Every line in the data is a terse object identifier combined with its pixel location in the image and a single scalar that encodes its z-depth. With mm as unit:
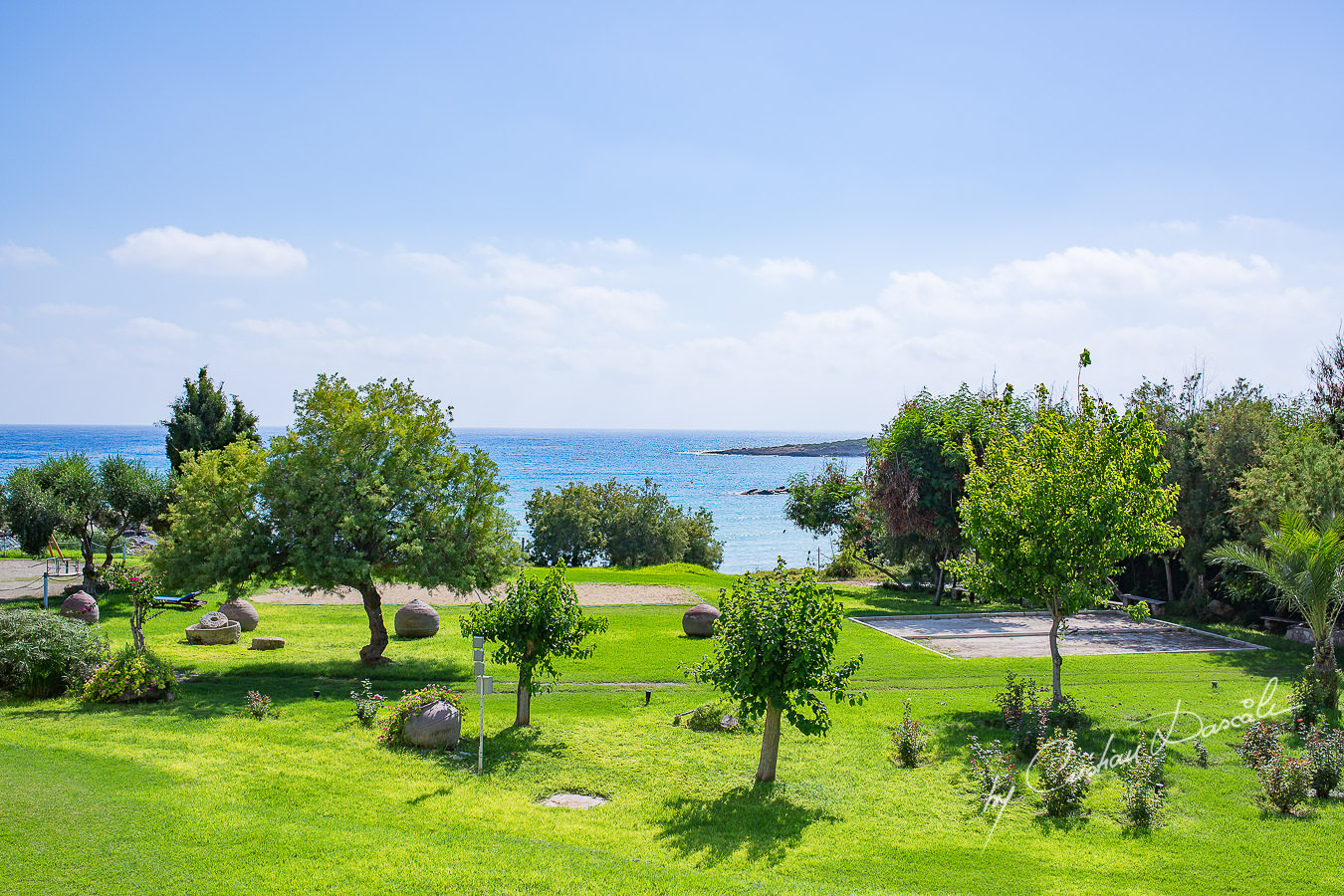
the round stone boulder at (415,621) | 27125
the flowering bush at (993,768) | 13445
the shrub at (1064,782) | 12703
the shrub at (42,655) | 17891
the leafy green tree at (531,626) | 16922
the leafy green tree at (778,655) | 13508
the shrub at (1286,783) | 12586
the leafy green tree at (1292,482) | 24312
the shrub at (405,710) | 15727
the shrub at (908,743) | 15102
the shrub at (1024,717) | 15398
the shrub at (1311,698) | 16969
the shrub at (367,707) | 16969
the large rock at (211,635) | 25859
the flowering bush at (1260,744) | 14281
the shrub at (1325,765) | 13195
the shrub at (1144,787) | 12180
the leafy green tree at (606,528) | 62781
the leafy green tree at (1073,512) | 17484
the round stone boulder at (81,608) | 27359
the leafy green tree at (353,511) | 21438
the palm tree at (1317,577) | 18297
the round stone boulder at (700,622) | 27500
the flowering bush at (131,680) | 17875
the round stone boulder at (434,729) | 15594
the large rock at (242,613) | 27641
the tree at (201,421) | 45181
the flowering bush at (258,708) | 17266
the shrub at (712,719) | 17344
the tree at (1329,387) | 31641
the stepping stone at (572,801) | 13148
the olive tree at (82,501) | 33688
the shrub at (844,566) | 49375
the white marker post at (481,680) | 13930
